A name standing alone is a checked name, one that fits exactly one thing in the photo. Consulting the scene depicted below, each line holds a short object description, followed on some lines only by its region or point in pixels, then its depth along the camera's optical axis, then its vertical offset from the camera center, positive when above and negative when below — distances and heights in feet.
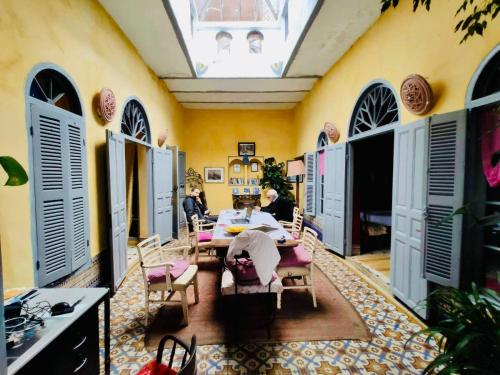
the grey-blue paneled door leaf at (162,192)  17.17 -1.09
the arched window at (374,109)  11.46 +3.62
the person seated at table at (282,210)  17.65 -2.32
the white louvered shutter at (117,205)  10.90 -1.30
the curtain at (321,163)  18.40 +1.17
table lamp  20.80 +0.89
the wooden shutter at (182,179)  24.17 -0.15
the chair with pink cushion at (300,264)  9.71 -3.45
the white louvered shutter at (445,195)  7.54 -0.54
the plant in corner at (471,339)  4.02 -2.80
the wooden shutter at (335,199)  15.05 -1.36
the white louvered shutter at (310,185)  19.65 -0.60
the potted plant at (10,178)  2.56 +0.00
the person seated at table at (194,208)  17.06 -2.27
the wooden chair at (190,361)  3.07 -2.43
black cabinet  4.05 -3.25
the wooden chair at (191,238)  15.47 -4.14
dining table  9.59 -2.40
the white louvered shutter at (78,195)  8.77 -0.64
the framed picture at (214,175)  28.04 +0.35
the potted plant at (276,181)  26.13 -0.31
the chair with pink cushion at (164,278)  8.55 -3.62
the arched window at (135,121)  14.24 +3.56
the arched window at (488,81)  6.96 +2.89
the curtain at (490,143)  6.98 +1.04
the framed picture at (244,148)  27.91 +3.45
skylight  16.66 +10.22
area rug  8.08 -5.23
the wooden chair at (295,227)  14.60 -2.99
